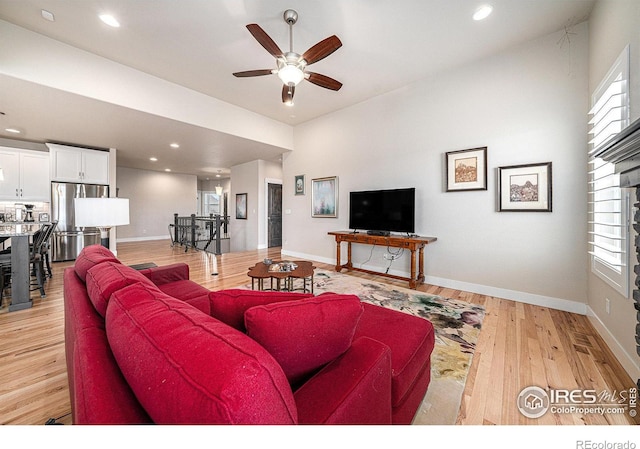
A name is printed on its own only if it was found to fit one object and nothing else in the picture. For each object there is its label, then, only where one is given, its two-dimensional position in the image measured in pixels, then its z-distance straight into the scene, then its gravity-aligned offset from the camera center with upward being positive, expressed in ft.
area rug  4.55 -3.25
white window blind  5.81 +0.80
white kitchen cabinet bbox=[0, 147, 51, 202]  15.18 +3.06
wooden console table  11.20 -1.02
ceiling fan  7.16 +5.27
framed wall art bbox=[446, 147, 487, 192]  10.53 +2.30
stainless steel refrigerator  16.15 -0.05
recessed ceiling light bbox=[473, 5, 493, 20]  7.87 +6.85
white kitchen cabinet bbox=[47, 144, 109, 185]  16.10 +4.02
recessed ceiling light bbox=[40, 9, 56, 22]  8.18 +7.03
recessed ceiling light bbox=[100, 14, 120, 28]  8.29 +6.98
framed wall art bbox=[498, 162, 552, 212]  9.21 +1.30
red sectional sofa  1.52 -1.10
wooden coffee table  8.22 -1.73
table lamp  6.51 +0.31
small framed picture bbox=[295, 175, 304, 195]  18.42 +2.85
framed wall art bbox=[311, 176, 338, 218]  16.27 +1.70
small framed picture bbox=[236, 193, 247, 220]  24.40 +1.66
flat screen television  12.19 +0.61
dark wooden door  23.70 +0.71
